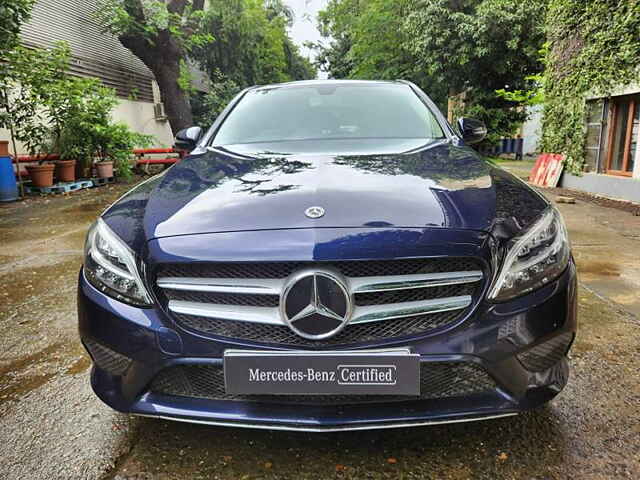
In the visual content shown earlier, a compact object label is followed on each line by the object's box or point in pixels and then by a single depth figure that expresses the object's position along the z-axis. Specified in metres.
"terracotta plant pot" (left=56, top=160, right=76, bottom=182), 9.14
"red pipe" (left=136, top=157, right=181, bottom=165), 12.39
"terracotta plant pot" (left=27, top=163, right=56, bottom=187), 8.56
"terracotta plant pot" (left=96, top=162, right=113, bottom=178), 10.11
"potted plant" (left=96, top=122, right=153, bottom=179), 9.86
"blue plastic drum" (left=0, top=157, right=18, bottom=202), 7.72
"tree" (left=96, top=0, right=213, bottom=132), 12.62
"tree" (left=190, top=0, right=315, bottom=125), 18.11
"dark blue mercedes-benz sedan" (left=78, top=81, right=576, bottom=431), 1.44
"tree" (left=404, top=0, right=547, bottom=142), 15.22
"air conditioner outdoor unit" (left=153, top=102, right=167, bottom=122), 15.85
